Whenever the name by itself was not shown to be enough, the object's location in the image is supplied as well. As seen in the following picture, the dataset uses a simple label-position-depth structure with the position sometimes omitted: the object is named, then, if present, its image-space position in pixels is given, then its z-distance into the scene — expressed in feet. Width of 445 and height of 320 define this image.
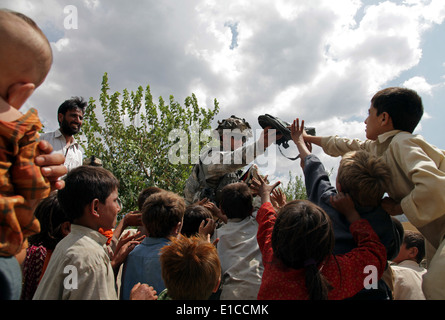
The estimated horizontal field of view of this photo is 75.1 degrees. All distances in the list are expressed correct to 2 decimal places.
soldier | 10.54
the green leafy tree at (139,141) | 33.50
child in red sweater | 4.97
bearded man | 12.12
